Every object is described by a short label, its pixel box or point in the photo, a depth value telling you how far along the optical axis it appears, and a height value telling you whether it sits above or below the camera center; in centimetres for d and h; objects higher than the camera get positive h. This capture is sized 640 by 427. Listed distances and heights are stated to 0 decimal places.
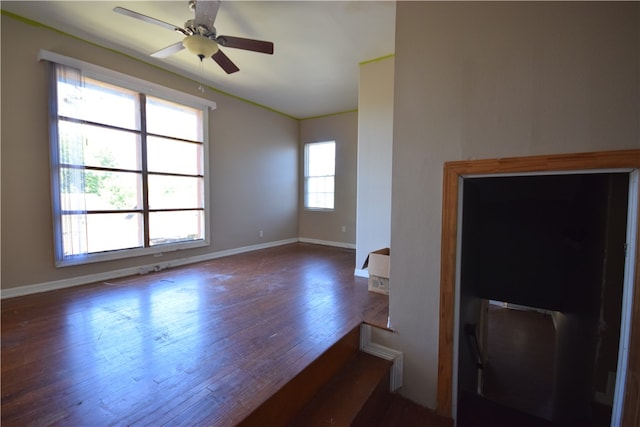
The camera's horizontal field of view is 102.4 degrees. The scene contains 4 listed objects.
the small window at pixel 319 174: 559 +55
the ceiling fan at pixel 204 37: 205 +141
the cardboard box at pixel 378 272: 274 -78
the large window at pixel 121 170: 282 +35
